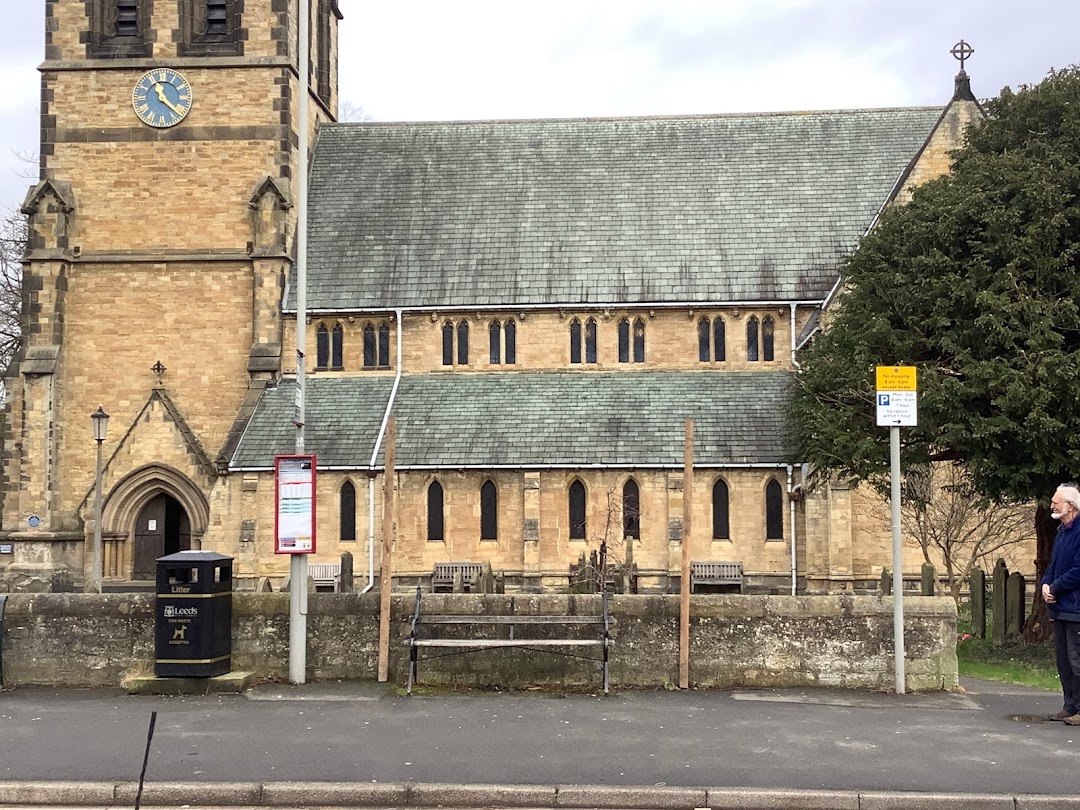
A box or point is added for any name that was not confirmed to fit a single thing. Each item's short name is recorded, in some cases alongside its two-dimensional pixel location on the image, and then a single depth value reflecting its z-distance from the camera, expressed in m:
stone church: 29.55
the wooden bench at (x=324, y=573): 28.89
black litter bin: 13.16
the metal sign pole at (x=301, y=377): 13.52
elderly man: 11.42
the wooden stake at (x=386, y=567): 13.39
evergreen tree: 18.88
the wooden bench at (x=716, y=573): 29.05
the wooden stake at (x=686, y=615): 13.02
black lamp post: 27.16
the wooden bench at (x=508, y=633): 12.94
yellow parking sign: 13.69
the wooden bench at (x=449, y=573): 28.95
